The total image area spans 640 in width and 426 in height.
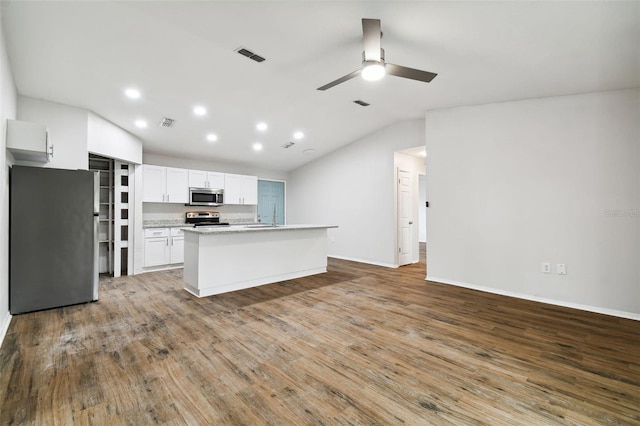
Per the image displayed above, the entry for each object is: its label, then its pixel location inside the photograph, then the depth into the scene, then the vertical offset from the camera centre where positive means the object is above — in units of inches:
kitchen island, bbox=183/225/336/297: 158.4 -24.5
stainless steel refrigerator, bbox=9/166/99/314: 130.4 -9.6
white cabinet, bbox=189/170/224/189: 251.6 +33.1
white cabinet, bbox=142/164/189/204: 226.7 +26.2
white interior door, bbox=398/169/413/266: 244.4 -3.4
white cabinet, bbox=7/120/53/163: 116.3 +32.5
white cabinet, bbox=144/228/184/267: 218.5 -22.8
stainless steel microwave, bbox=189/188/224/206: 251.5 +17.8
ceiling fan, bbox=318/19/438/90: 95.4 +52.7
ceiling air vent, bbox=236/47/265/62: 124.8 +71.3
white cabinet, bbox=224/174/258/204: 276.5 +26.5
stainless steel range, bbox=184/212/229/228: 257.8 -2.2
